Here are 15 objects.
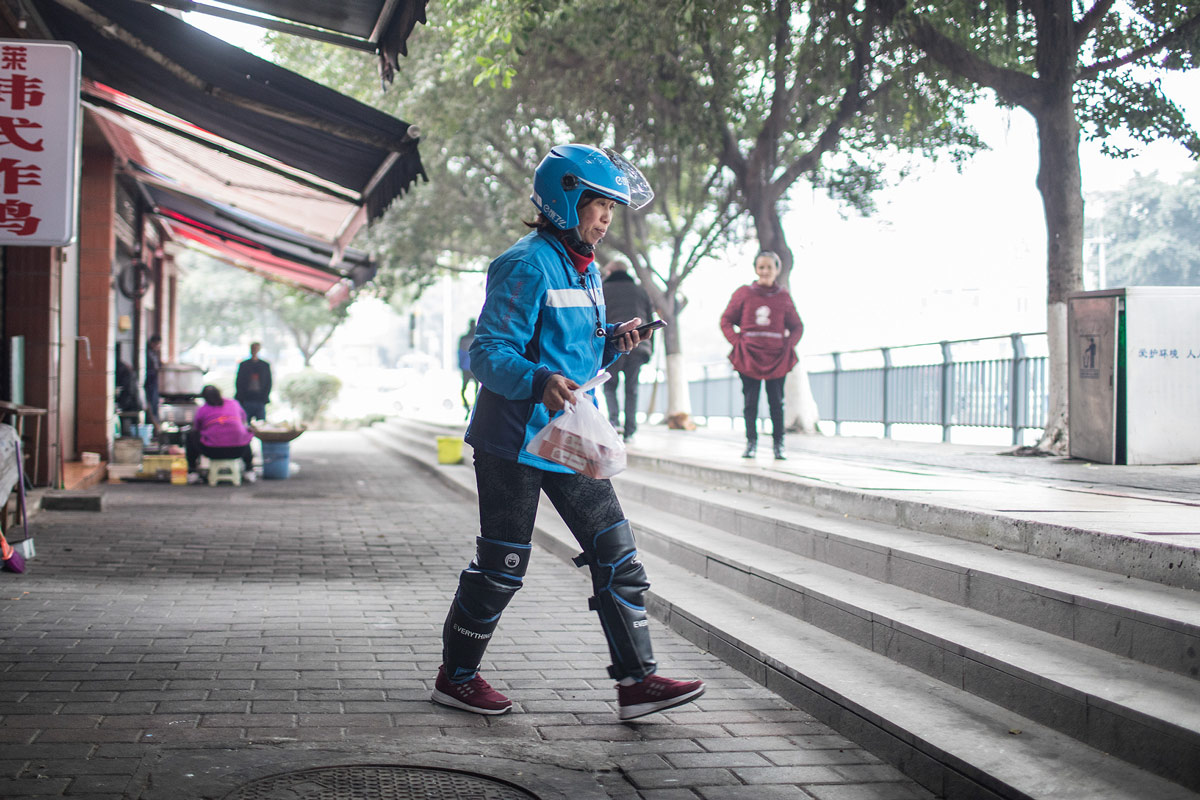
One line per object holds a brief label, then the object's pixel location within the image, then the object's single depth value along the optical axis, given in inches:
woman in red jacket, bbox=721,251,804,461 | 382.0
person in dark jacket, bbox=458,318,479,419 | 753.0
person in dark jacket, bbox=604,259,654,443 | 475.5
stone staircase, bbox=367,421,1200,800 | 126.1
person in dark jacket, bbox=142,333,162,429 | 719.1
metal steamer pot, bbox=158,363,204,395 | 666.3
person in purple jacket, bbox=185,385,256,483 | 516.1
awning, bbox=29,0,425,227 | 304.5
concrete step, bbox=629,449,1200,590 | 164.4
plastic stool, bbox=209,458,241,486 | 541.3
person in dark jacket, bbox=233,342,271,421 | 710.5
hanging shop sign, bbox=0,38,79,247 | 225.4
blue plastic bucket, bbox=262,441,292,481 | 586.2
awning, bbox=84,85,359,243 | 421.4
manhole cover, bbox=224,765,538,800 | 129.0
